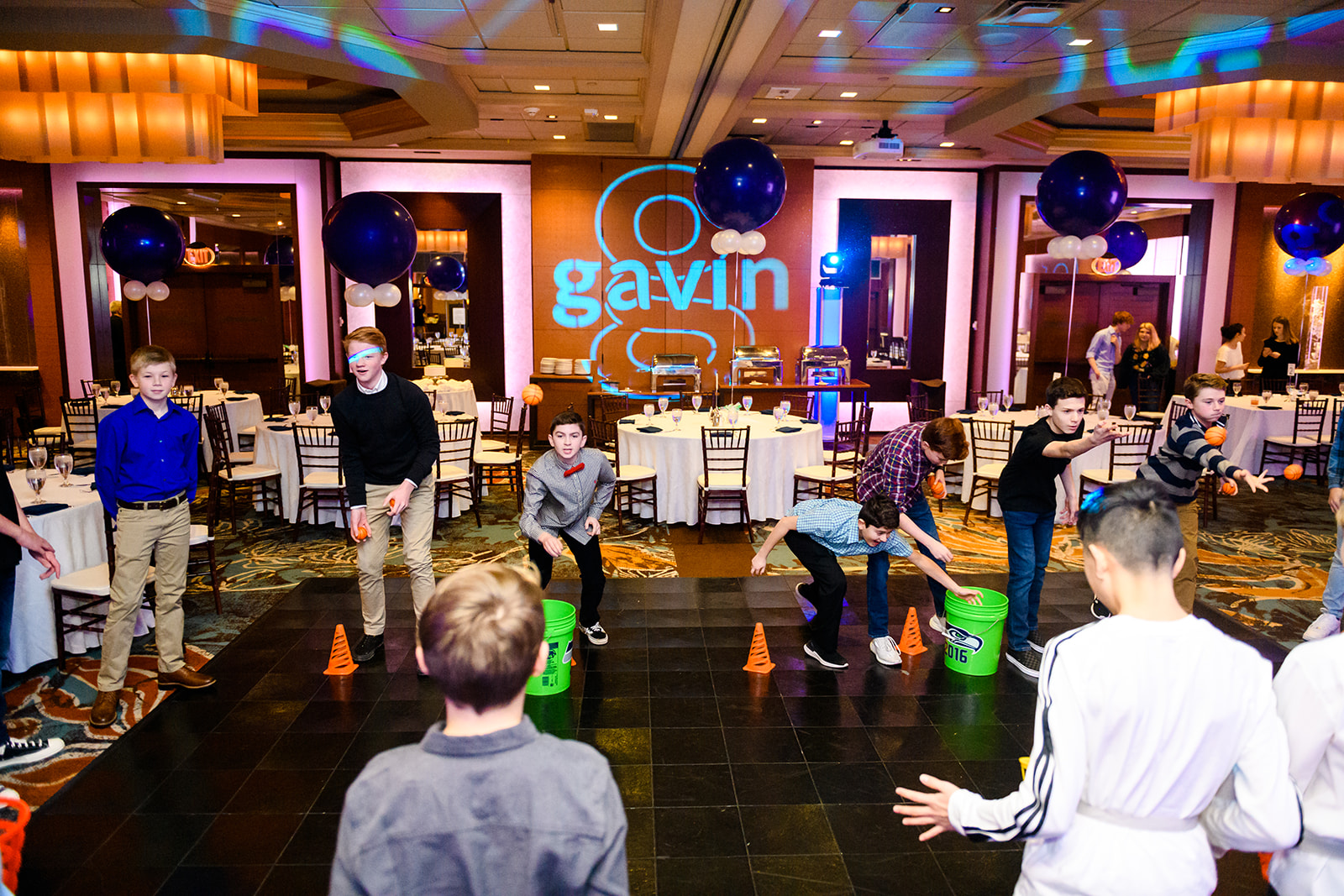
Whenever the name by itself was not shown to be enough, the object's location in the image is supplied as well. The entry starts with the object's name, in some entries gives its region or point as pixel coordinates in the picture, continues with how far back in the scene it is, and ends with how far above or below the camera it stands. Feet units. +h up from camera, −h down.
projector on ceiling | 28.63 +6.34
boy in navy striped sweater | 13.42 -1.93
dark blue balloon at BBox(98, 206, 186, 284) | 28.55 +3.01
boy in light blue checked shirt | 13.37 -3.36
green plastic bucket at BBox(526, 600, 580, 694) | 12.78 -4.74
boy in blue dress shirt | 12.07 -2.23
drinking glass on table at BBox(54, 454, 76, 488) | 16.30 -2.57
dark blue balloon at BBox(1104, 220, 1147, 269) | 40.75 +4.65
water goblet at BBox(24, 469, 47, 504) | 15.56 -2.79
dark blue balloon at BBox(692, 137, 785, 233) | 23.84 +4.30
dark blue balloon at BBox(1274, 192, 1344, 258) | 29.12 +3.93
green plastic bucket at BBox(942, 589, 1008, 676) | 13.64 -4.78
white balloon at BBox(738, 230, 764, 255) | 26.66 +2.89
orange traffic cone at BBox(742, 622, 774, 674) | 14.14 -5.34
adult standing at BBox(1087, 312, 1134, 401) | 32.83 -0.54
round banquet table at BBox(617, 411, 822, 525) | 24.00 -3.68
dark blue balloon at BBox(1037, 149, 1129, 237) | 23.80 +4.11
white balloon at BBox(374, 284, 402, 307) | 24.77 +1.09
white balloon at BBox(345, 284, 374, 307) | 24.56 +1.08
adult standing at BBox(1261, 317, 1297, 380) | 36.76 -0.61
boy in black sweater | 13.60 -2.15
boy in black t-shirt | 13.34 -2.62
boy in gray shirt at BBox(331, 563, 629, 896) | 3.89 -2.14
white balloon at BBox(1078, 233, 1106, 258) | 26.53 +2.84
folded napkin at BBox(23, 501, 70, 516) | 14.43 -3.06
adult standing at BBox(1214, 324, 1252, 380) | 33.86 -0.70
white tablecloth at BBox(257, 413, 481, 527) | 23.99 -3.60
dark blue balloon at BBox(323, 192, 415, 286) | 22.62 +2.55
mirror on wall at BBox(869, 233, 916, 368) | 42.57 +2.05
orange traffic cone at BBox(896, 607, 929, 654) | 14.94 -5.30
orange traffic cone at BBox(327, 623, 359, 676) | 13.98 -5.38
